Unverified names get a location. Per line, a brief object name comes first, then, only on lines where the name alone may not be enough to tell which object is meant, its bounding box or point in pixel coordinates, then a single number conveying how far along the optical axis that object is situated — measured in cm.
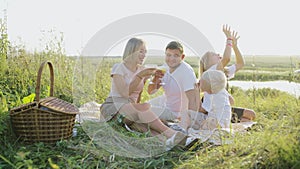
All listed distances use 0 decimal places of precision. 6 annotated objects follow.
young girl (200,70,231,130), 391
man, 423
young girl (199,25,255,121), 463
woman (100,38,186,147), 394
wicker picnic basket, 340
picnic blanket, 332
